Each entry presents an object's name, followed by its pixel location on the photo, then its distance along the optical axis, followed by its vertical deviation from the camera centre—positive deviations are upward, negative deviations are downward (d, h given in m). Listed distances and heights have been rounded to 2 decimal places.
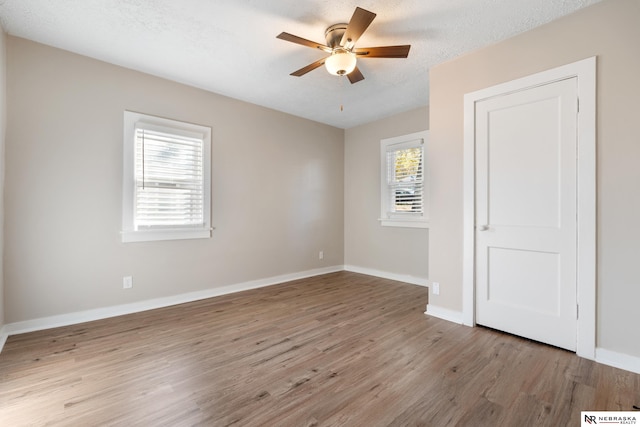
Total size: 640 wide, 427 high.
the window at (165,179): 3.20 +0.39
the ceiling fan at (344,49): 2.19 +1.35
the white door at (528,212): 2.31 +0.03
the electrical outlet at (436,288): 3.10 -0.81
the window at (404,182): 4.47 +0.54
